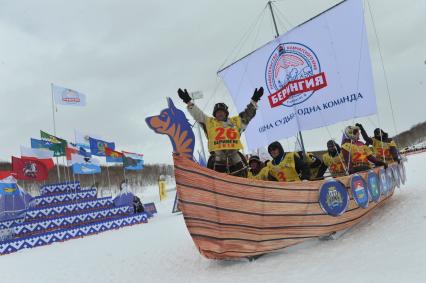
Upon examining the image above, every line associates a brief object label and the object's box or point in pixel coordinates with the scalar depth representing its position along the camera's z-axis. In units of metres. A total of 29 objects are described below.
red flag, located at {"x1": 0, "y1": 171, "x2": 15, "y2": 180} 13.20
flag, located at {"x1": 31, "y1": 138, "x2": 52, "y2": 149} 14.73
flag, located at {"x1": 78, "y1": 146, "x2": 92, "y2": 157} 16.75
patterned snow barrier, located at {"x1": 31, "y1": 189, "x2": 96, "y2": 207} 14.16
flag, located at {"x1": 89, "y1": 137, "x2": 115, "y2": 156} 17.17
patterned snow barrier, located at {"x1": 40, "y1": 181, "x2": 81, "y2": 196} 14.70
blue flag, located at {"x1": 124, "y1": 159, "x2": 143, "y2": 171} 19.84
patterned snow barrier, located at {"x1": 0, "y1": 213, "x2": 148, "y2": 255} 11.15
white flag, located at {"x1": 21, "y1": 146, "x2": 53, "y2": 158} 14.23
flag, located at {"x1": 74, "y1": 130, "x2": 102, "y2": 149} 16.88
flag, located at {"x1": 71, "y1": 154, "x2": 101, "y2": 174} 15.95
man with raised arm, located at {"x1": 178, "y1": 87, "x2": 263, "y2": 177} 5.18
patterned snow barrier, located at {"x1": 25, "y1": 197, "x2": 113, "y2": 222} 13.35
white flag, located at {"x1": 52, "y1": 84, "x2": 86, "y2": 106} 16.67
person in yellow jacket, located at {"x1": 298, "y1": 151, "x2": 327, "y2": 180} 6.39
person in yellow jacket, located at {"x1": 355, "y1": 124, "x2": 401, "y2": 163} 8.57
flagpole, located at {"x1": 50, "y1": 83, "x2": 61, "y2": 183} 15.87
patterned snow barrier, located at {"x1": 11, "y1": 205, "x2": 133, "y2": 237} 12.45
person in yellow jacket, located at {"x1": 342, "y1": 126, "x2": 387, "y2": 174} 6.42
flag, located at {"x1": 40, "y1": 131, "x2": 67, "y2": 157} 15.33
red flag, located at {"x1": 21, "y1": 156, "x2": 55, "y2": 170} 14.67
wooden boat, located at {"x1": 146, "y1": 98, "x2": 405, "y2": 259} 4.38
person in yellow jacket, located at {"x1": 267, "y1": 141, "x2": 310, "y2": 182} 5.72
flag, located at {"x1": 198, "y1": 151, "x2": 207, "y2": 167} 15.07
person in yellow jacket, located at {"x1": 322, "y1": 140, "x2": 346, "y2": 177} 7.06
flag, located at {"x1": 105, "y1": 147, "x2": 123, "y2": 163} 18.08
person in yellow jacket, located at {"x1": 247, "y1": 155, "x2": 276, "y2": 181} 7.29
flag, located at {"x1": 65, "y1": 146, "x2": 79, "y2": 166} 15.57
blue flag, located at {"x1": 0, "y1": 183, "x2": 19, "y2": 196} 13.02
